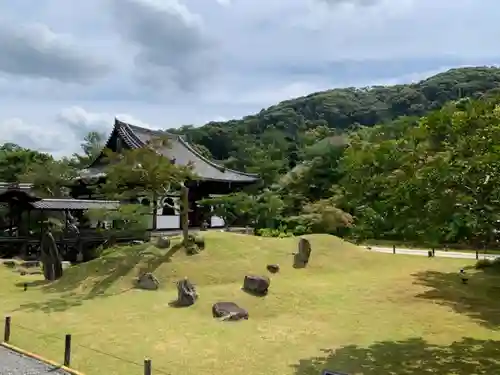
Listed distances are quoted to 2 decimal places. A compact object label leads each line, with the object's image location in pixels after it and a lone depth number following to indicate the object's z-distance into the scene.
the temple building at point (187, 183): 34.47
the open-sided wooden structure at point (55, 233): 27.08
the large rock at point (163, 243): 21.42
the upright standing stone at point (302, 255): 20.92
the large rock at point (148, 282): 18.34
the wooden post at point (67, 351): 10.44
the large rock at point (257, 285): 16.98
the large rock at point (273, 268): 19.84
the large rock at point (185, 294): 16.23
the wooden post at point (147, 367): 8.75
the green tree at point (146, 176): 21.53
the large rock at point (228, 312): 14.79
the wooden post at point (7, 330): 12.22
